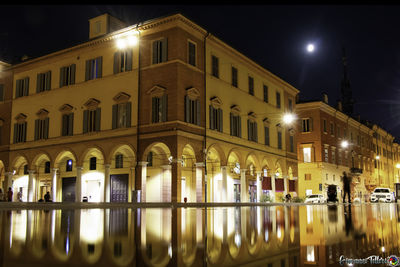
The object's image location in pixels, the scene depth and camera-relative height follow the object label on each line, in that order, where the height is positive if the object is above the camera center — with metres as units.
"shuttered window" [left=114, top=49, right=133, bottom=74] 35.97 +11.23
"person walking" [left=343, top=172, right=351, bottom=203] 22.61 +0.68
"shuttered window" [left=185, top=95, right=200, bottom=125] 33.69 +6.75
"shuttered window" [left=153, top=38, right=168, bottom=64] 34.12 +11.41
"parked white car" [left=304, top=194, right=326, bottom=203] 48.04 -0.23
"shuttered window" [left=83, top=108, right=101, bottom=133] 37.25 +6.65
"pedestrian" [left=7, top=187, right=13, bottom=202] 34.09 +0.24
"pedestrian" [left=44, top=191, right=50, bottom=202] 33.65 +0.14
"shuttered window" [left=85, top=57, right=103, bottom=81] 37.75 +11.13
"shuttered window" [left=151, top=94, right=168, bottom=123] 33.38 +6.77
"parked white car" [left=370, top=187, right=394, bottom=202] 51.54 +0.16
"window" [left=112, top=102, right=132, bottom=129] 35.22 +6.69
